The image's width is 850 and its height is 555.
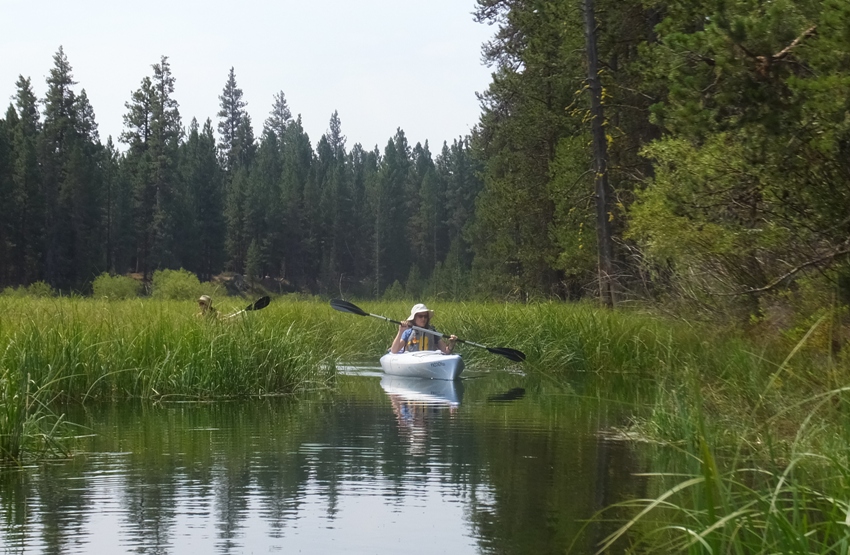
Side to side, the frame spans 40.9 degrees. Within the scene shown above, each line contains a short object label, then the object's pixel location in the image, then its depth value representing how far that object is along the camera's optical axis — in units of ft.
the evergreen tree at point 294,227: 355.36
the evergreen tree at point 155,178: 288.10
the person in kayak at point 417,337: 63.77
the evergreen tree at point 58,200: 245.86
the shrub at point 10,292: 93.60
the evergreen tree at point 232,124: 440.04
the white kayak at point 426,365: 58.54
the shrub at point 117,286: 118.77
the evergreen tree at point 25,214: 236.02
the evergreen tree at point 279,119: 511.40
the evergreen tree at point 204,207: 311.06
